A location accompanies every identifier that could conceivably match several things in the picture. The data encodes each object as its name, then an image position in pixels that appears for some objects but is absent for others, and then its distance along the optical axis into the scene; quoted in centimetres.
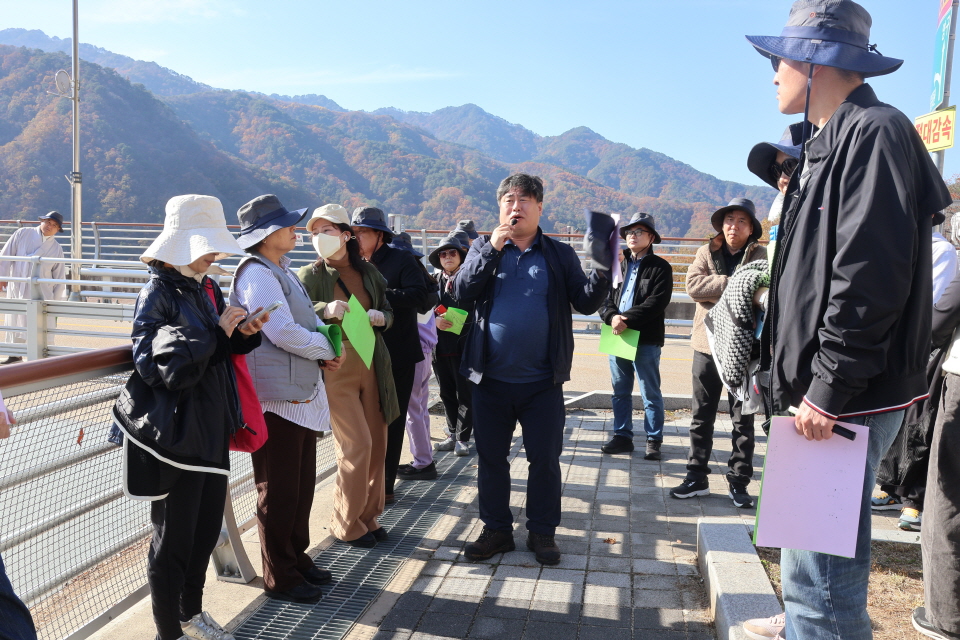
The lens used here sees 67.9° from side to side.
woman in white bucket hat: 268
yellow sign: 734
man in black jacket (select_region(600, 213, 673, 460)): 599
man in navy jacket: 404
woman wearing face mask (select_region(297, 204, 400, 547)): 418
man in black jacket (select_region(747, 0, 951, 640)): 190
